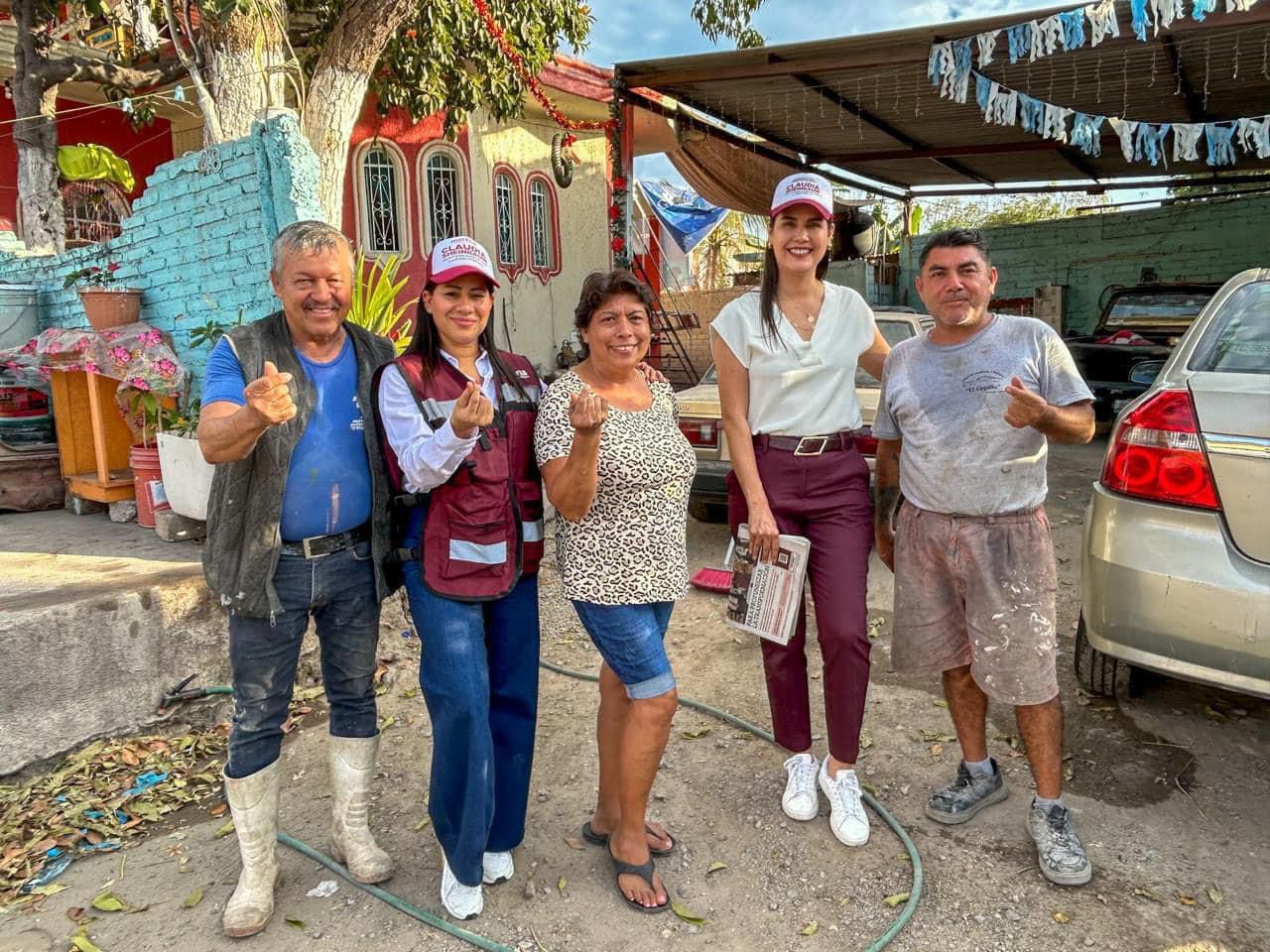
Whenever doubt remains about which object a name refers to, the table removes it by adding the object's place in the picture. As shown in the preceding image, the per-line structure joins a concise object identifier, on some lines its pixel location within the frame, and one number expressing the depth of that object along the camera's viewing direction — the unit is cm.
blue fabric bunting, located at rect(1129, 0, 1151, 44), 576
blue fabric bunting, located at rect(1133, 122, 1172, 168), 701
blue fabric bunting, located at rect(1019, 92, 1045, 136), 689
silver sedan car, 240
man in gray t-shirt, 251
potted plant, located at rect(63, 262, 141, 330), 541
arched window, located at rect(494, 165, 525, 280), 1166
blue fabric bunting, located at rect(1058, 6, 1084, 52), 602
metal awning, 691
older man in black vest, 226
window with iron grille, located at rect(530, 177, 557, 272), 1223
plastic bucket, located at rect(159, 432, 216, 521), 447
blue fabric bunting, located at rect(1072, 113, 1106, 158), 686
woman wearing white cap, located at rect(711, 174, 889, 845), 271
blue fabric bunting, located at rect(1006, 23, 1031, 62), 625
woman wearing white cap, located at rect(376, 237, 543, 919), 223
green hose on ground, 227
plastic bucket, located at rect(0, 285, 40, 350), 632
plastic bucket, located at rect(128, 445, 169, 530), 496
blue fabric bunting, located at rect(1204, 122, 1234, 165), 693
